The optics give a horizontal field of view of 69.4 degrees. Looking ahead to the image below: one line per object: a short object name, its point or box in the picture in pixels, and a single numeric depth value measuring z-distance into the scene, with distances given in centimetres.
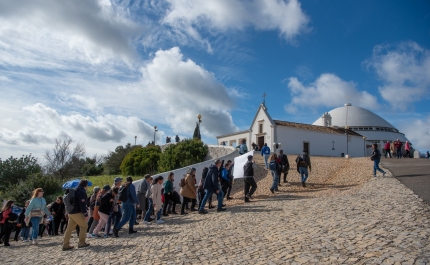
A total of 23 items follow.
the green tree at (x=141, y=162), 2747
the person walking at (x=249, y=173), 1078
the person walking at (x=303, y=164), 1273
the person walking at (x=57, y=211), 1005
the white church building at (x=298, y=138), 3141
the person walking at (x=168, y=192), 1059
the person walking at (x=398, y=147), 2389
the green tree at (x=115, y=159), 3434
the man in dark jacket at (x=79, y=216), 710
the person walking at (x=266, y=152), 1723
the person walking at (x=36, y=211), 855
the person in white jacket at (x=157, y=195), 930
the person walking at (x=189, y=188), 1054
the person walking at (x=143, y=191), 963
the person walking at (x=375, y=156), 1295
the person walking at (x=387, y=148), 2520
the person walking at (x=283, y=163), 1329
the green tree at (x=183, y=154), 2372
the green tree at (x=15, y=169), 2366
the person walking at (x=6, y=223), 906
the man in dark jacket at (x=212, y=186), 962
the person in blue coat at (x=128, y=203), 793
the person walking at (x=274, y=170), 1191
